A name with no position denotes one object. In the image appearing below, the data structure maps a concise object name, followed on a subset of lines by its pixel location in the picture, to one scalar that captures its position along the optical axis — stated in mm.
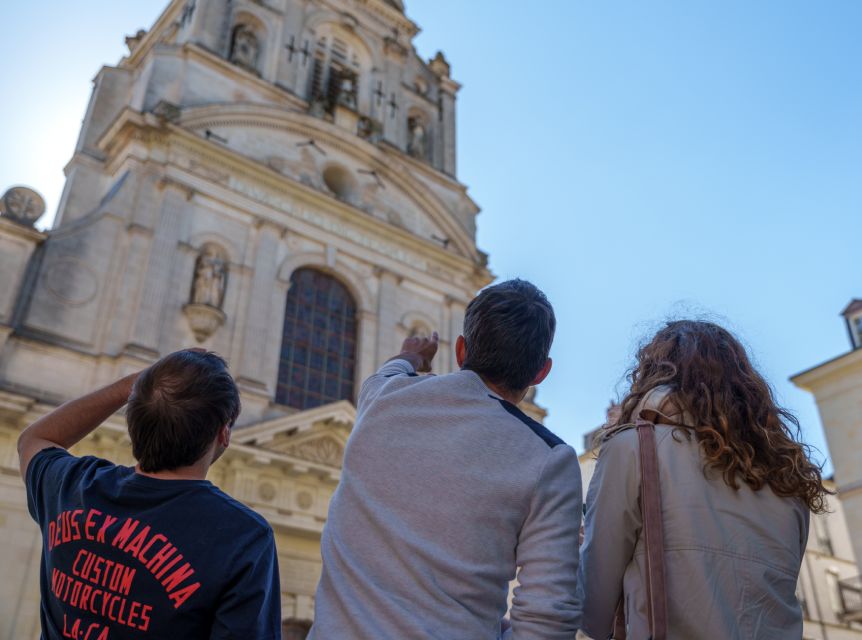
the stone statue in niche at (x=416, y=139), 21016
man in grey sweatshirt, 1974
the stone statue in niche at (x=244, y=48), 18016
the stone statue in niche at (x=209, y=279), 14148
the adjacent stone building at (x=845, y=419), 17578
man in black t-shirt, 2094
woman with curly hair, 2090
